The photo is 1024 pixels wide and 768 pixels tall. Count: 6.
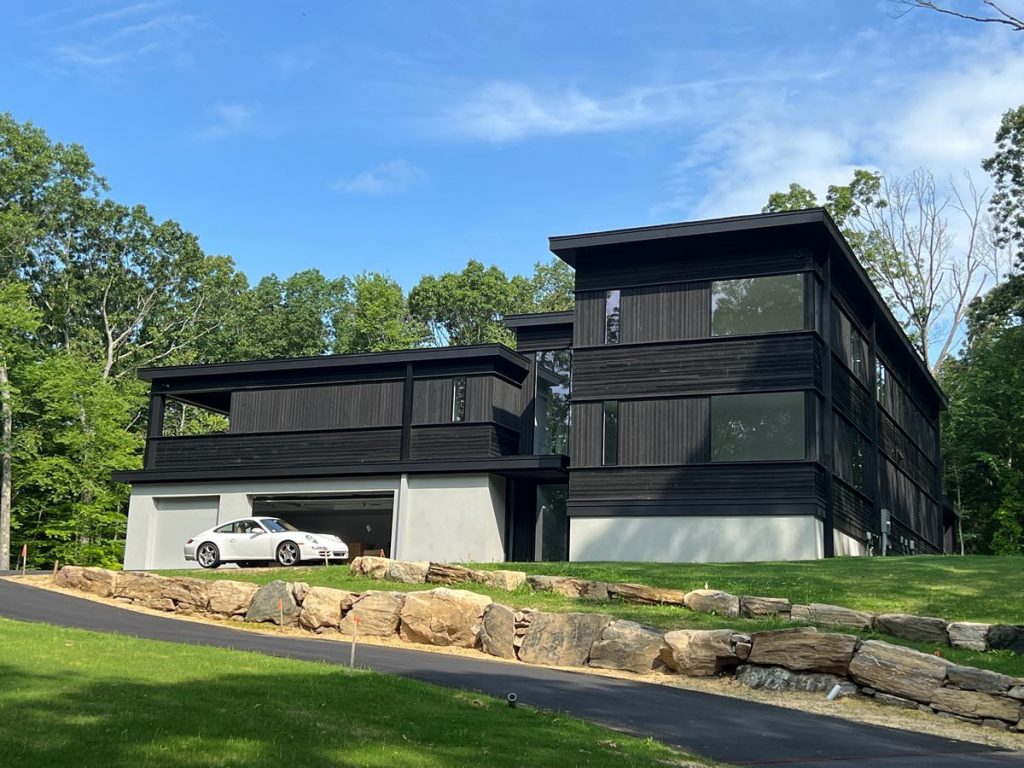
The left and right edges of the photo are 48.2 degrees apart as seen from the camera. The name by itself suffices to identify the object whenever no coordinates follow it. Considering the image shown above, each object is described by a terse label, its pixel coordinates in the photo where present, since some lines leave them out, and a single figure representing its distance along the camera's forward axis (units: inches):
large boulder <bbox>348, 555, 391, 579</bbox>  872.6
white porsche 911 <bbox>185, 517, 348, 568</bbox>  1056.8
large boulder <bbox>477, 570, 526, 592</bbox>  821.2
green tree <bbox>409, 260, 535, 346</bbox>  2421.3
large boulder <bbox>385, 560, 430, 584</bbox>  855.9
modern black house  1034.1
